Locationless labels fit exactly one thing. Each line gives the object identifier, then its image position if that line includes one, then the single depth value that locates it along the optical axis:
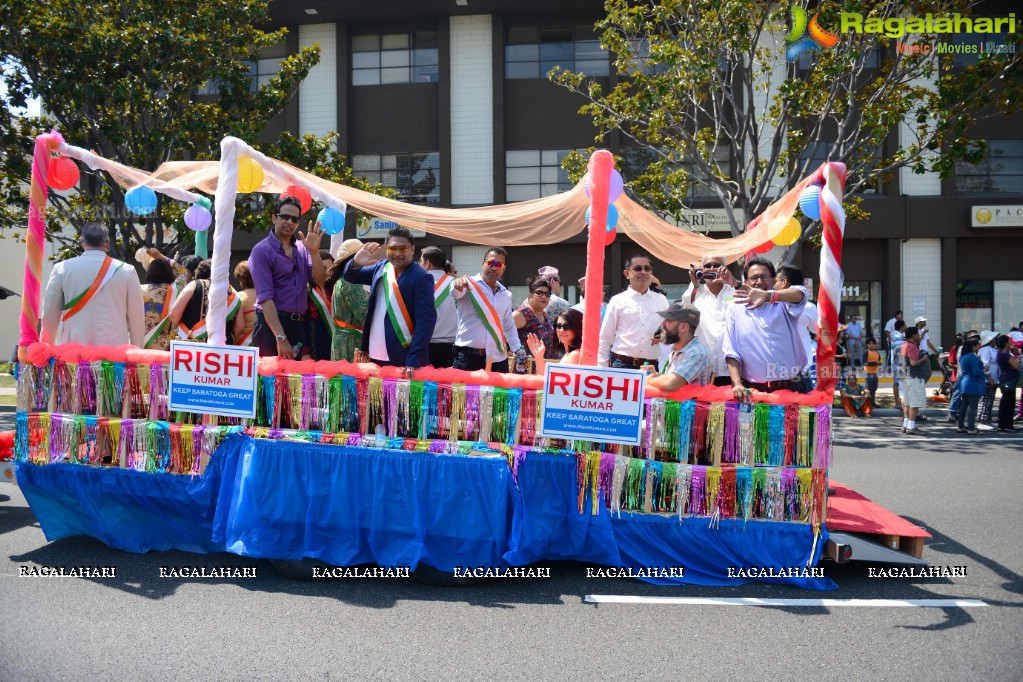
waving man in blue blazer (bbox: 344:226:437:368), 5.60
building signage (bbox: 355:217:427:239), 23.00
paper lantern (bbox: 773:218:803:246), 5.84
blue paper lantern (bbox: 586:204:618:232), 6.20
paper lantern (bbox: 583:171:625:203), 5.23
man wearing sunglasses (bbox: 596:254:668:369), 6.84
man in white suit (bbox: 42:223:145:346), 5.89
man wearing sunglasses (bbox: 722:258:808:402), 5.72
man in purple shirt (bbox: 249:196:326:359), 6.10
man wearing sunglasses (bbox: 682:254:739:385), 6.45
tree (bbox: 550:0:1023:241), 13.17
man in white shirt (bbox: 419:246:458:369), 6.64
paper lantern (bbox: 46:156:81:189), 6.13
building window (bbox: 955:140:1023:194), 24.03
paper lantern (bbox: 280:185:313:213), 6.62
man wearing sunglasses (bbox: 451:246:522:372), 7.21
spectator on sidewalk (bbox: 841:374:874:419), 14.84
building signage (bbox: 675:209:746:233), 22.31
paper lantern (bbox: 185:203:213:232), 7.64
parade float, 4.93
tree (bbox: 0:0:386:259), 13.88
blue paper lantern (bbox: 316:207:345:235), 6.56
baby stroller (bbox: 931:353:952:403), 16.20
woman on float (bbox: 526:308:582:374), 5.94
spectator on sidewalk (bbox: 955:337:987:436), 12.14
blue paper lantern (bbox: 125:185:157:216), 6.54
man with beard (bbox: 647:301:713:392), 5.04
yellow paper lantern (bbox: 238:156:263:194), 5.74
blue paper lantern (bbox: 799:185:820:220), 5.47
